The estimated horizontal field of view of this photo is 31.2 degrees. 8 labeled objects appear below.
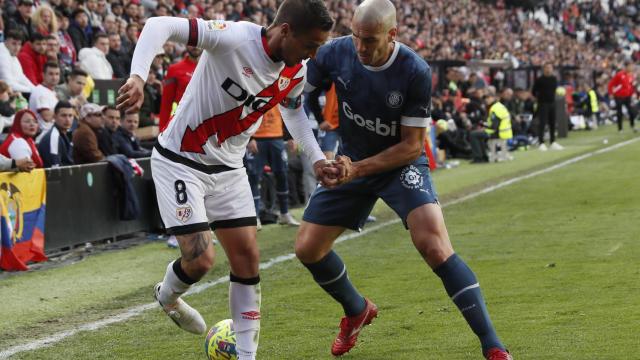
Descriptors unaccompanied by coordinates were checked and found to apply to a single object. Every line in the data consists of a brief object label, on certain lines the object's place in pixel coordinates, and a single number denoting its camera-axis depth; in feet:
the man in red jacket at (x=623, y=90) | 116.06
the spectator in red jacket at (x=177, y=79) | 37.73
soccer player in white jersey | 18.83
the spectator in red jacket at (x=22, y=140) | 37.09
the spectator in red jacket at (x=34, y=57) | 48.73
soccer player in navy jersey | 19.62
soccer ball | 20.49
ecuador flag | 35.10
